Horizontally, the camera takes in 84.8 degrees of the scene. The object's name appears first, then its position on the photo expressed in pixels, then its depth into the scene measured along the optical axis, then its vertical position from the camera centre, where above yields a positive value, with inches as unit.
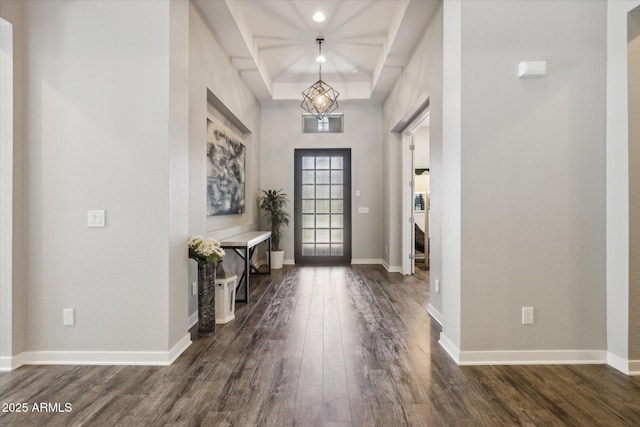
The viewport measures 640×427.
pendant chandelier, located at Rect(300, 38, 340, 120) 199.8 +75.0
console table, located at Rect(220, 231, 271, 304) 150.1 -14.9
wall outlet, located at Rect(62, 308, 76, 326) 97.0 -29.5
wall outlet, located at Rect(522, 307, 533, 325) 96.3 -29.0
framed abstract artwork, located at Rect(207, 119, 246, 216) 158.7 +20.2
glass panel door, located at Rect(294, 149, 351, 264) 265.0 +3.2
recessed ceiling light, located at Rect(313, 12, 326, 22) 155.5 +87.2
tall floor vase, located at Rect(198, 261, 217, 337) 115.8 -29.7
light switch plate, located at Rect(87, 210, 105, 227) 96.8 -2.1
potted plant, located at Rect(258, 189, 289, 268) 248.4 -4.2
